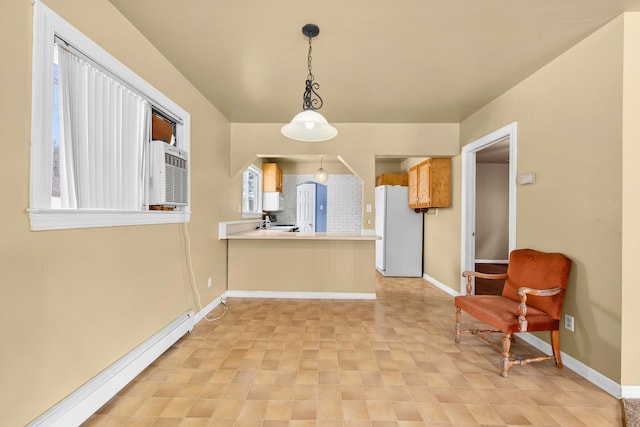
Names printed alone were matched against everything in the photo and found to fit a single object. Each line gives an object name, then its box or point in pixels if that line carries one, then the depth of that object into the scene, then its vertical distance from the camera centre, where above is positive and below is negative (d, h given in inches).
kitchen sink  223.3 -14.2
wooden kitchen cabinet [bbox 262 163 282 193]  231.0 +27.4
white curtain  61.4 +17.3
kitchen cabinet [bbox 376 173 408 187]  220.5 +25.5
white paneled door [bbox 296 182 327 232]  265.4 +4.7
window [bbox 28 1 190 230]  54.4 +16.8
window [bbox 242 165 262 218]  198.9 +13.7
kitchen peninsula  155.6 -30.8
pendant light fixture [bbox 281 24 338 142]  75.3 +23.9
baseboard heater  56.6 -41.4
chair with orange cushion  81.5 -29.2
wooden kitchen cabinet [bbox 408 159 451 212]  166.7 +17.2
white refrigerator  204.7 -16.0
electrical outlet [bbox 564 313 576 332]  85.3 -33.1
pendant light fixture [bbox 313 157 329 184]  211.4 +26.2
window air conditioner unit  86.0 +11.1
